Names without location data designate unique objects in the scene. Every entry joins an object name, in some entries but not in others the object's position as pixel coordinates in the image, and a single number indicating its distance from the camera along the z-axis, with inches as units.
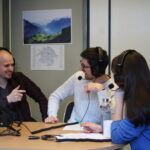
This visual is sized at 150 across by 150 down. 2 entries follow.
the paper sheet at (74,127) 65.5
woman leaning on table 47.7
